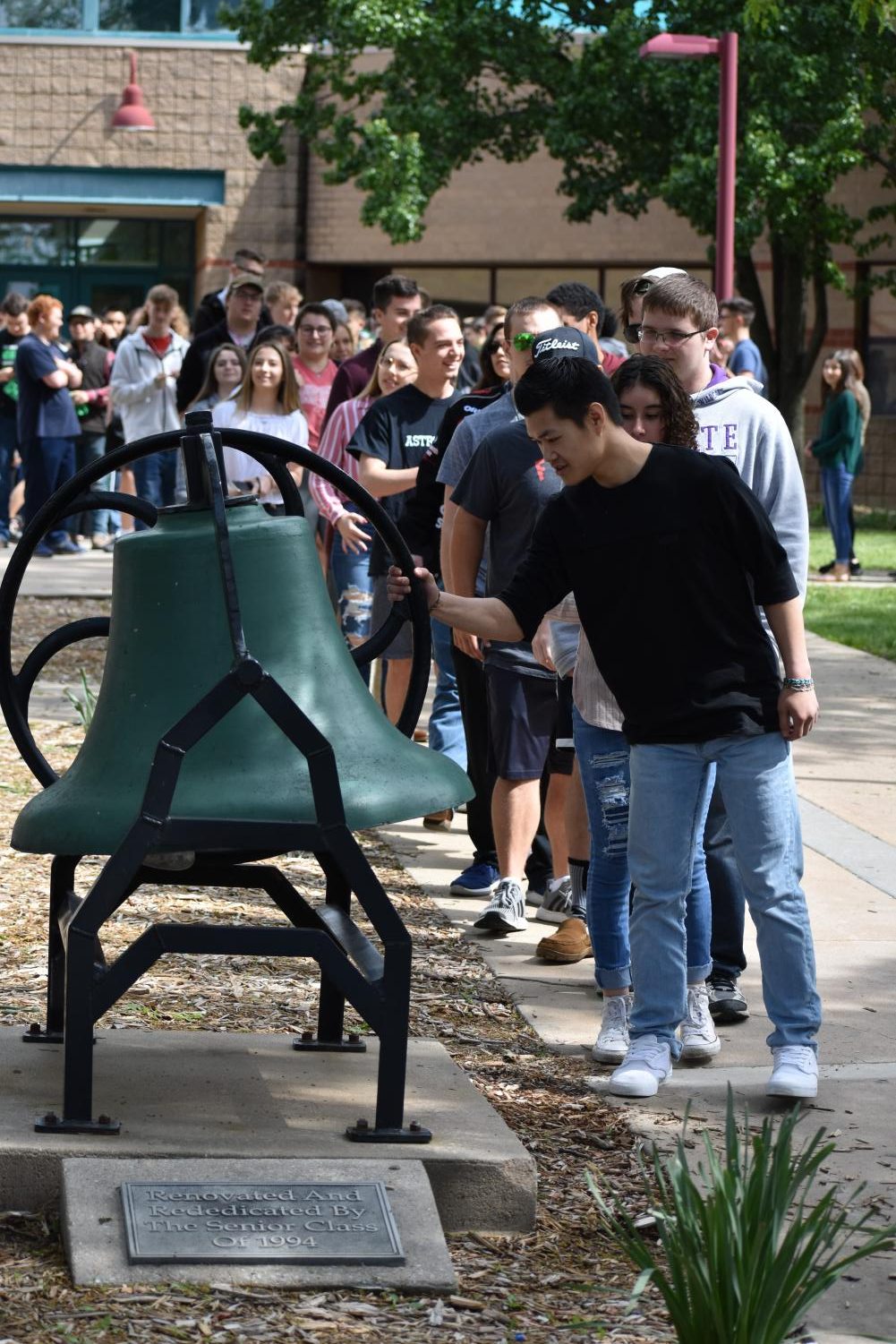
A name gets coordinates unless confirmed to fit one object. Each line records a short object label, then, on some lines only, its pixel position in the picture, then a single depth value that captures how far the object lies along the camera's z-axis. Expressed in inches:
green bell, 303.1
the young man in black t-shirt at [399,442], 613.9
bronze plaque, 279.0
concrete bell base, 304.2
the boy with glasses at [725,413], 401.4
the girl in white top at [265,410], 761.0
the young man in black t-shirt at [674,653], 348.2
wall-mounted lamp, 2050.9
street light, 1197.1
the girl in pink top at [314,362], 827.4
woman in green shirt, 1387.8
